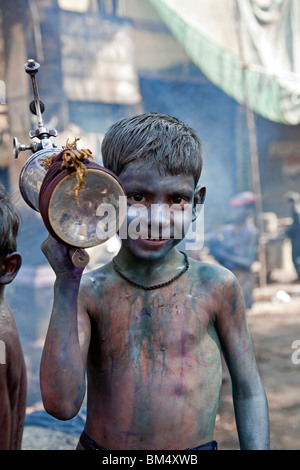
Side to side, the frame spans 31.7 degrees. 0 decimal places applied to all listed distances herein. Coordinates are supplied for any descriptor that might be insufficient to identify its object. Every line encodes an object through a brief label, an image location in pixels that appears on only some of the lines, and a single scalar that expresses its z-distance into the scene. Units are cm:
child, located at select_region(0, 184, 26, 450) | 186
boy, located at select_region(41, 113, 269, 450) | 159
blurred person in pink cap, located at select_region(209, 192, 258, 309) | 655
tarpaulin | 744
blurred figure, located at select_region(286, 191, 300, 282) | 905
